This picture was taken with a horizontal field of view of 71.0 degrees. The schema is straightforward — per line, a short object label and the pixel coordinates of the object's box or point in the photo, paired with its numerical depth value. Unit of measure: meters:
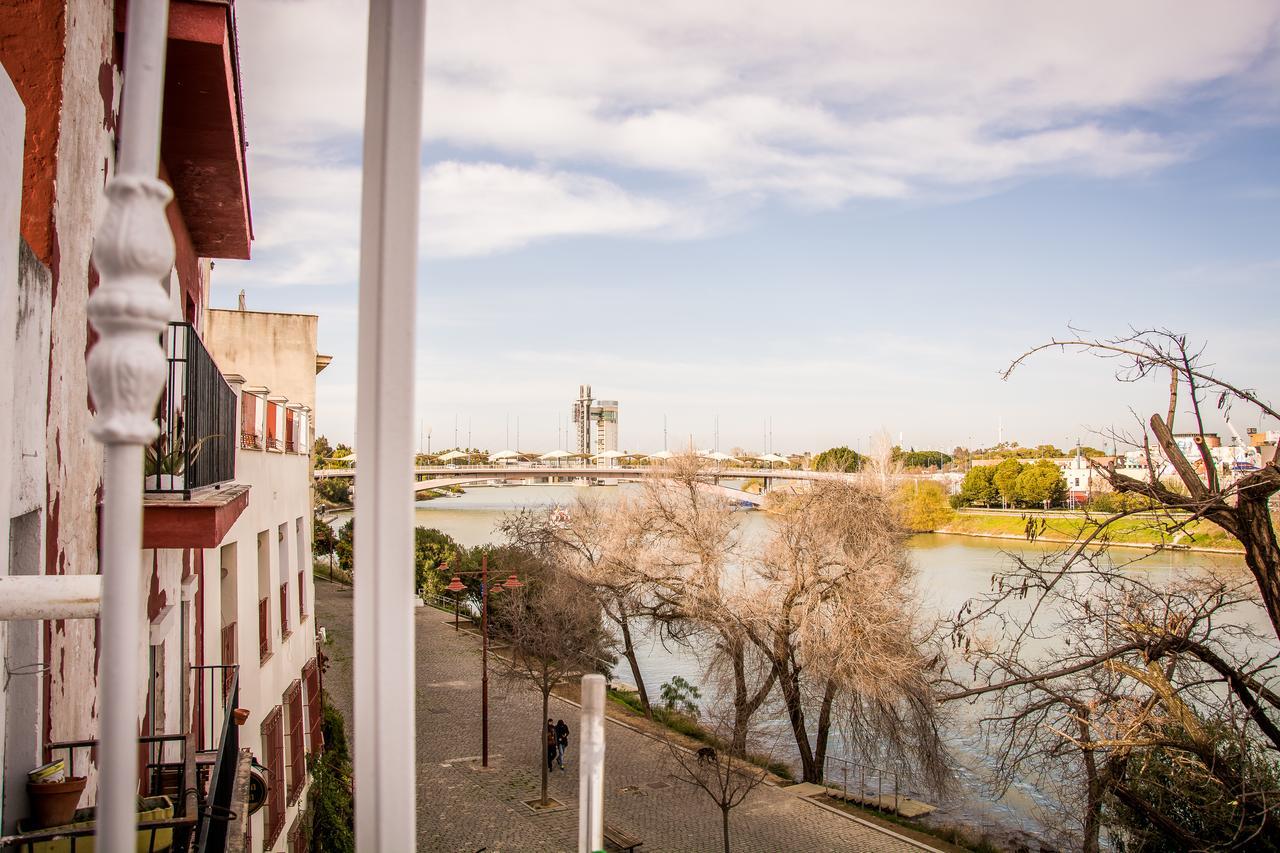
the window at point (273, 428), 10.71
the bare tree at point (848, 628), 17.47
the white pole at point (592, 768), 1.57
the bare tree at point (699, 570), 20.03
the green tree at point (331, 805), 10.99
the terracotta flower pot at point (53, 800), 3.09
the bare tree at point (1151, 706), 5.04
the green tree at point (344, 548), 36.24
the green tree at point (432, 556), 37.56
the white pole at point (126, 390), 0.95
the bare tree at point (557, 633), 21.56
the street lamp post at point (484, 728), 18.12
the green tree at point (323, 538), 40.62
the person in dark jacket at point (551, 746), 17.44
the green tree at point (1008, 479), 42.39
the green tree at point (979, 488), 46.67
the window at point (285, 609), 12.08
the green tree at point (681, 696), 22.66
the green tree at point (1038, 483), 38.28
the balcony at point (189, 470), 4.48
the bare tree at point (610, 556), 22.72
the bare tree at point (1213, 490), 4.50
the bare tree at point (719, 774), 15.29
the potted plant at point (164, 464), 4.55
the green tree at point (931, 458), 83.11
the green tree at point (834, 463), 28.98
